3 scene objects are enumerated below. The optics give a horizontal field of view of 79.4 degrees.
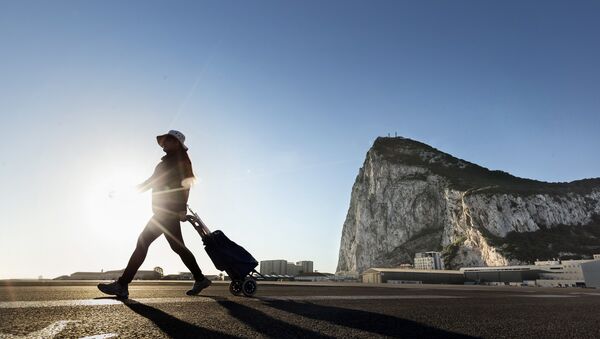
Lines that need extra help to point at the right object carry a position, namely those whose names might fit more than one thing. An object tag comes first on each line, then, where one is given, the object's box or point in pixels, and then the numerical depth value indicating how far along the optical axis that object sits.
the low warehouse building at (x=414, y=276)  78.12
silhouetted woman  5.04
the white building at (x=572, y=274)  73.31
